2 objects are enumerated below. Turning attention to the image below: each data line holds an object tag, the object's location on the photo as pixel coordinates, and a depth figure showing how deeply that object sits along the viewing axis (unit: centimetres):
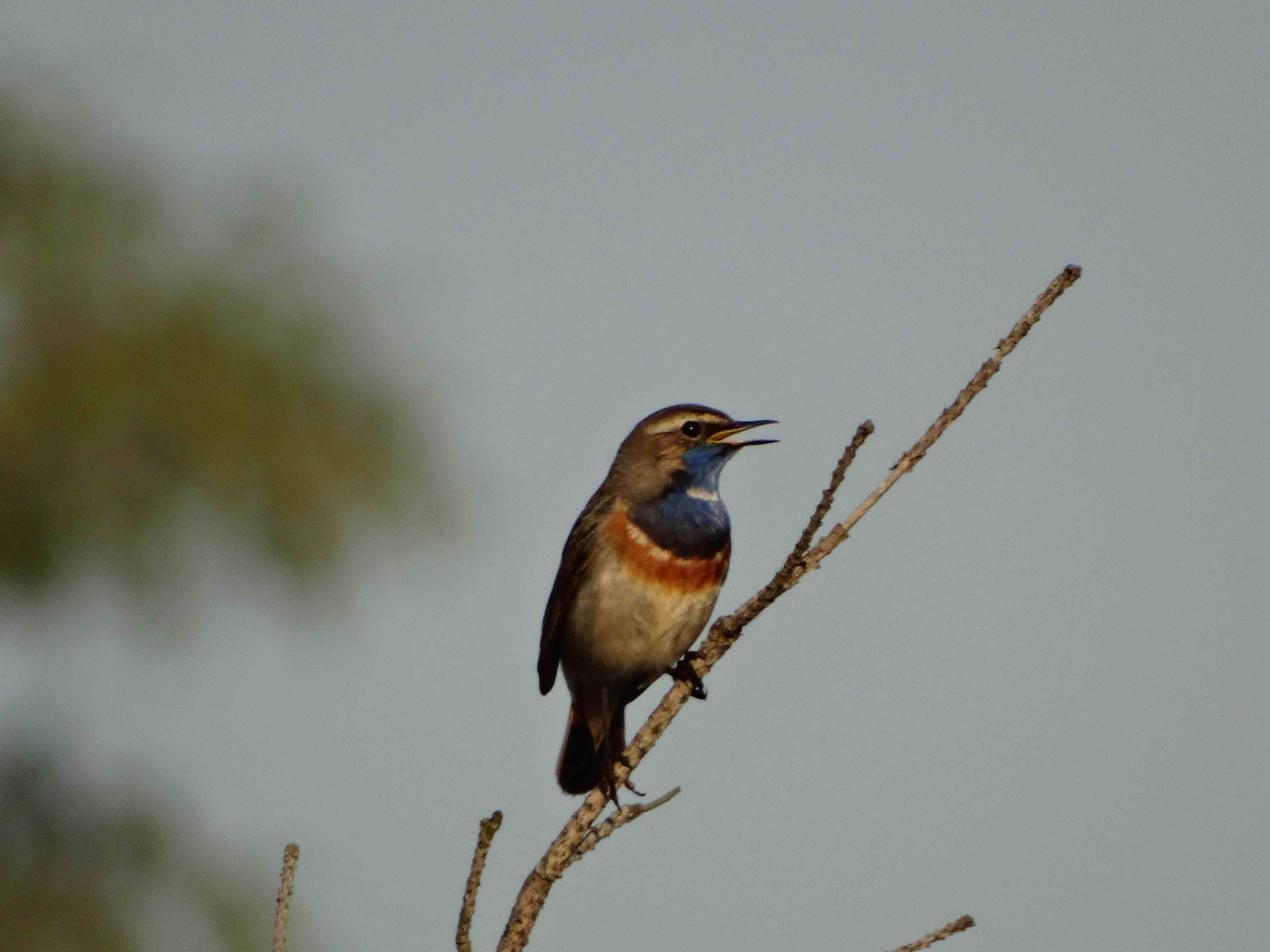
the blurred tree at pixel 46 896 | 1398
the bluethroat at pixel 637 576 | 1159
